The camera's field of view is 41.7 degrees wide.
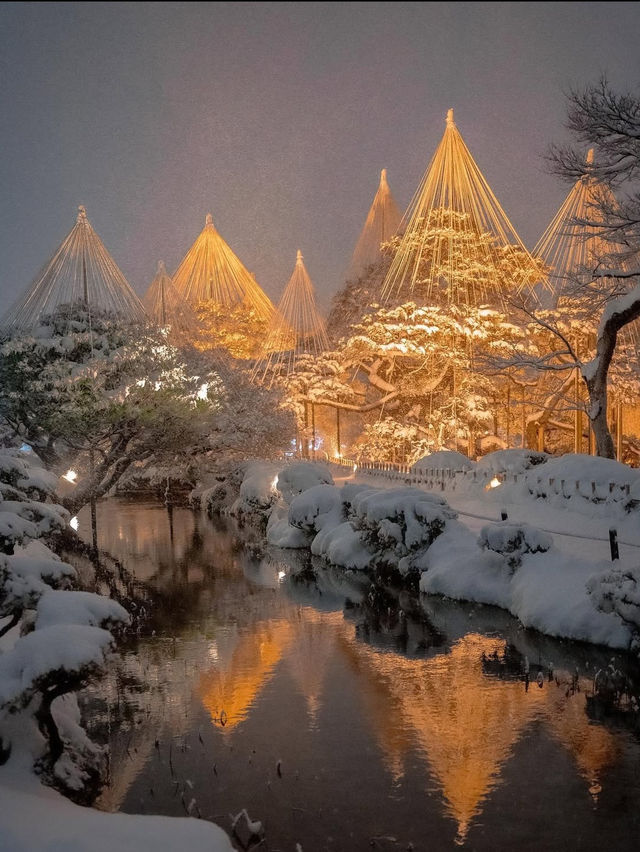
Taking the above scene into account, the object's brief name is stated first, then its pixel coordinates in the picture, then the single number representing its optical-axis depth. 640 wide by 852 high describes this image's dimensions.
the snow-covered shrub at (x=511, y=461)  23.53
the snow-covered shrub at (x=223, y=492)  36.41
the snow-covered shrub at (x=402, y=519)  18.77
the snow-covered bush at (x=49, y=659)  7.64
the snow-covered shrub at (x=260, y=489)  30.34
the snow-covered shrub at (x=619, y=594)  12.21
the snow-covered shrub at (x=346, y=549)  21.55
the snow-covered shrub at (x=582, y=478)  18.42
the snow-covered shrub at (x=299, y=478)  26.86
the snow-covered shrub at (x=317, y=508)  24.27
